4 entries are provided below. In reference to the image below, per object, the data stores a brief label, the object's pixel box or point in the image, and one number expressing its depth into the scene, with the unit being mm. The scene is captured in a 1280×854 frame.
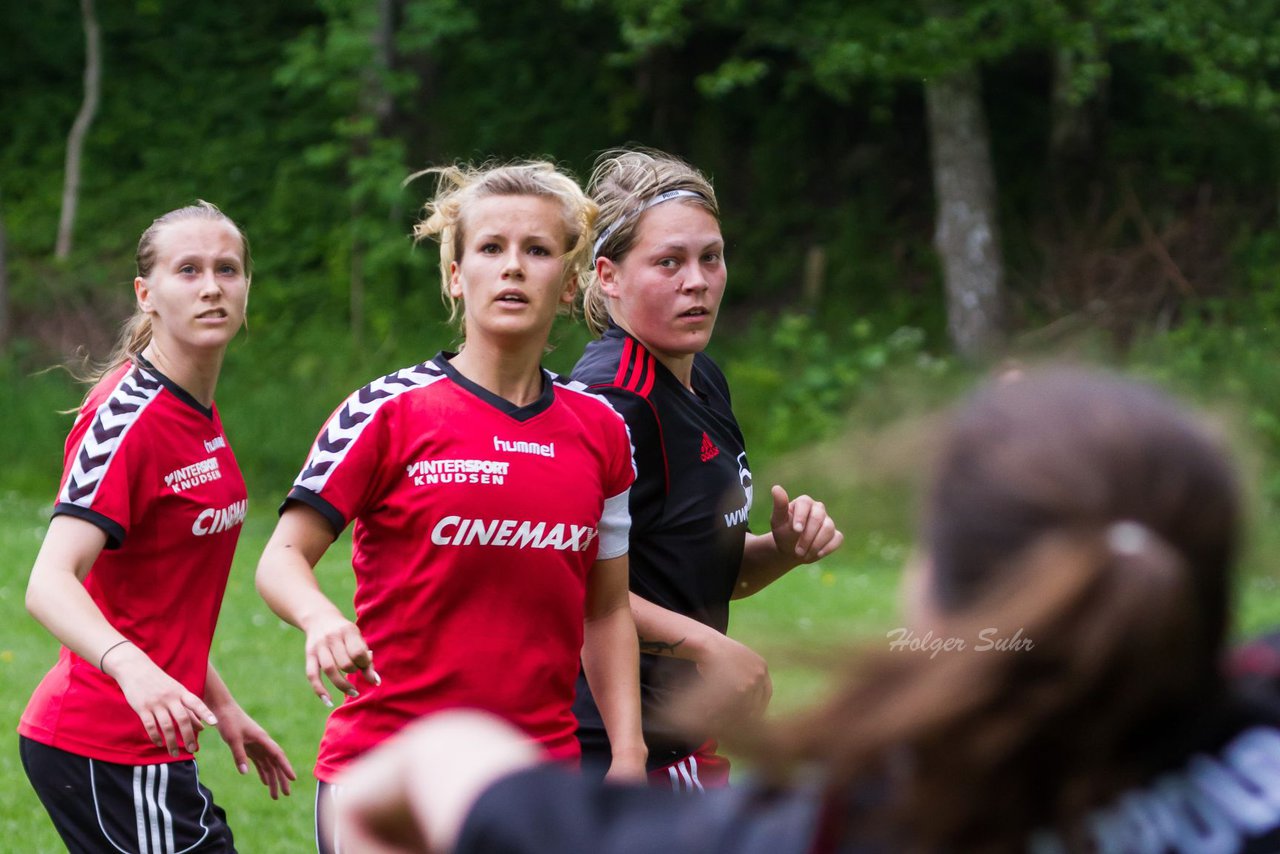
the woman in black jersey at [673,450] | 7051
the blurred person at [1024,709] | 2391
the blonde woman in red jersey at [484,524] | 6008
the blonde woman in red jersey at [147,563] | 6629
